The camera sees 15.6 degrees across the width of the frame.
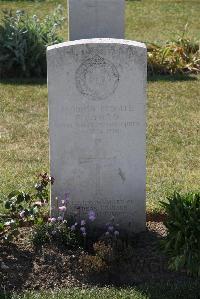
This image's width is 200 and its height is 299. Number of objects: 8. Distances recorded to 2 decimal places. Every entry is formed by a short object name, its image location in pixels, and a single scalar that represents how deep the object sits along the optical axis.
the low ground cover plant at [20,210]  5.63
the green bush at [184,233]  5.14
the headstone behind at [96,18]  11.55
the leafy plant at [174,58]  11.94
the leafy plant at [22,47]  11.63
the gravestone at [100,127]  5.68
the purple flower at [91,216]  5.73
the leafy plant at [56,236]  5.73
